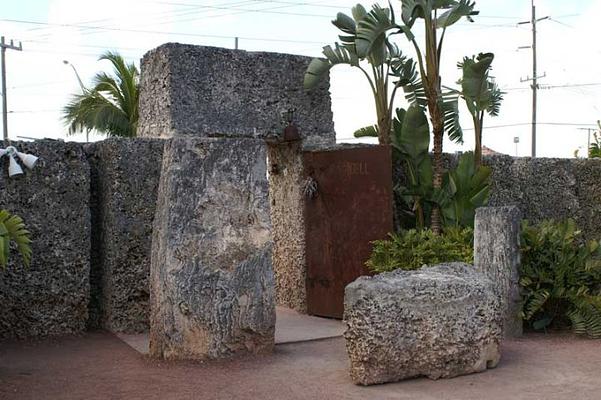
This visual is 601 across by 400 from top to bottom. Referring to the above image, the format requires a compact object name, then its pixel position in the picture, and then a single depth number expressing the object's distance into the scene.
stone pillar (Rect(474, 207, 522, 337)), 8.21
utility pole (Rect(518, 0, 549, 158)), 28.06
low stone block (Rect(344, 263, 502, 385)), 6.09
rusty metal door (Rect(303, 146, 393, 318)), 9.23
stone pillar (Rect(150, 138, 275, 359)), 6.87
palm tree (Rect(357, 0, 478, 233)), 9.32
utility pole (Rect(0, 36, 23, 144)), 24.22
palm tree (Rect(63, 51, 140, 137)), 17.20
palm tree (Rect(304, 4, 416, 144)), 9.48
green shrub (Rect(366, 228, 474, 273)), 8.84
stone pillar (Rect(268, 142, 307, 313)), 10.12
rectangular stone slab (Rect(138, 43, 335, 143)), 9.05
